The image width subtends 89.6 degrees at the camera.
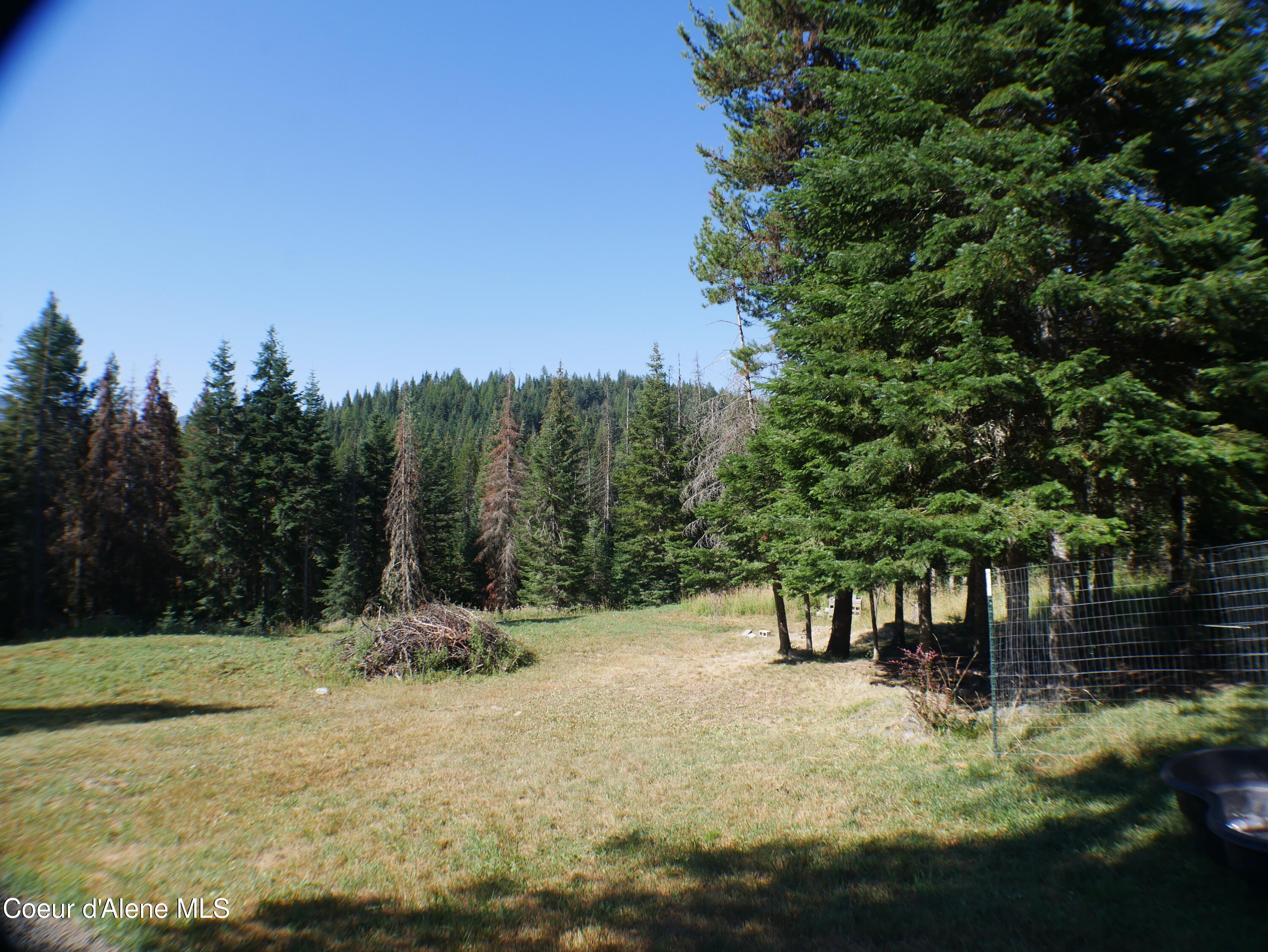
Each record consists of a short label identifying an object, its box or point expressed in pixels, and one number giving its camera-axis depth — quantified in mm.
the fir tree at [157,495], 30766
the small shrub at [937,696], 7250
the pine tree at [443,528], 40344
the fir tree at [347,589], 33562
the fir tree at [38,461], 24641
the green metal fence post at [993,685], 5922
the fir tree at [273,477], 30688
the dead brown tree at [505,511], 35438
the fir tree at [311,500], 31422
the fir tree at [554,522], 36844
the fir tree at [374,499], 35750
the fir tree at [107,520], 28172
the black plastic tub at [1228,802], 3184
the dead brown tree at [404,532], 25859
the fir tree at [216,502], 29516
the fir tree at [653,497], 37906
